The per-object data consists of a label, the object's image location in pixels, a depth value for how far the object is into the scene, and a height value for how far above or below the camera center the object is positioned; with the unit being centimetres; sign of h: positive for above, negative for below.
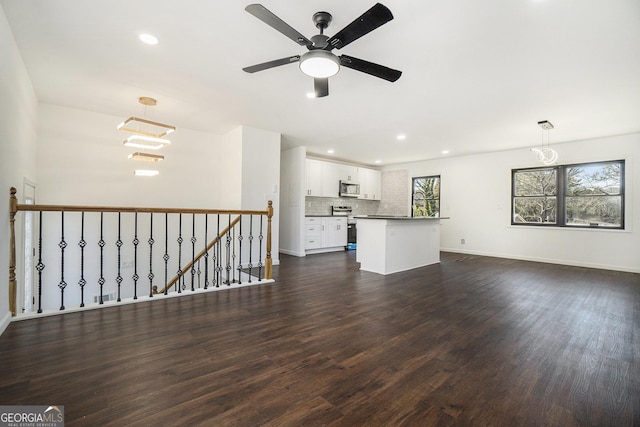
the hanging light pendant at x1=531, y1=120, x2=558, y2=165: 485 +155
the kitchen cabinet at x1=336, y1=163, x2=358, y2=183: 820 +121
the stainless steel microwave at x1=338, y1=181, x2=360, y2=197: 822 +72
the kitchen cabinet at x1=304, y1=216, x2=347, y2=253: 712 -53
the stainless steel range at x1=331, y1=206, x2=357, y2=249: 816 -41
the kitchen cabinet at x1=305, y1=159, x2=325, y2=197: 736 +95
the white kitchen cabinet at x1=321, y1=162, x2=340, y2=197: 776 +95
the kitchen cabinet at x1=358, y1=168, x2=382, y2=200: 887 +99
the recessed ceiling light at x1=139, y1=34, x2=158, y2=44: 264 +163
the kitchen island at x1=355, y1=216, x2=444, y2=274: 498 -54
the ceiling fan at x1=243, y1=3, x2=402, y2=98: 189 +129
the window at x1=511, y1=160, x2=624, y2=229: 562 +43
